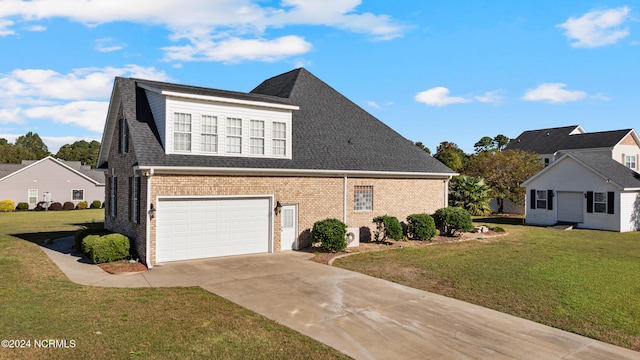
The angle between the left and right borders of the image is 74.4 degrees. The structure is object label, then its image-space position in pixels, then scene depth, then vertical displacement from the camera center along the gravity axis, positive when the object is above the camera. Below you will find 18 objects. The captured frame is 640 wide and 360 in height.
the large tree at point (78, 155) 98.81 +6.16
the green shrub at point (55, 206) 47.19 -2.95
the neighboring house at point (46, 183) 46.28 -0.35
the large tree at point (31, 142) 118.50 +10.91
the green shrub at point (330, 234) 17.67 -2.16
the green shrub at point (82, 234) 17.69 -2.28
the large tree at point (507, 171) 38.12 +1.28
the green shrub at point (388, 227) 20.14 -2.09
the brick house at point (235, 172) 15.62 +0.44
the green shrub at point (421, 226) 21.33 -2.17
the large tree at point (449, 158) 58.44 +3.71
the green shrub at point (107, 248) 15.14 -2.44
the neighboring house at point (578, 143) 44.50 +5.01
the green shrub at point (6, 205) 44.19 -2.70
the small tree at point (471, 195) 31.17 -0.76
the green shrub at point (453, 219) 22.77 -1.89
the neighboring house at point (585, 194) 27.41 -0.58
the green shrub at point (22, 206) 45.69 -2.83
